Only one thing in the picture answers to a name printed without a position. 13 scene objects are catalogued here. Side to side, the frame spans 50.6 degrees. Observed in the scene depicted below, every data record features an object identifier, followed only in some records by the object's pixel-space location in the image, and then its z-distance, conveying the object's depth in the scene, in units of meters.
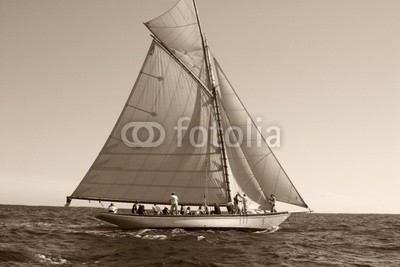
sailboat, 36.00
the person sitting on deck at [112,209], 36.16
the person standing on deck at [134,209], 35.94
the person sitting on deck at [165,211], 35.55
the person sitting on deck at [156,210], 35.72
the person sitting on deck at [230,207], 36.25
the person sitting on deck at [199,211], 35.66
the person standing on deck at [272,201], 36.94
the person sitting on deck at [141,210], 35.56
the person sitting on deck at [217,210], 35.56
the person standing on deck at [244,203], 35.97
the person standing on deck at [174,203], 34.50
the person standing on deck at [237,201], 35.75
